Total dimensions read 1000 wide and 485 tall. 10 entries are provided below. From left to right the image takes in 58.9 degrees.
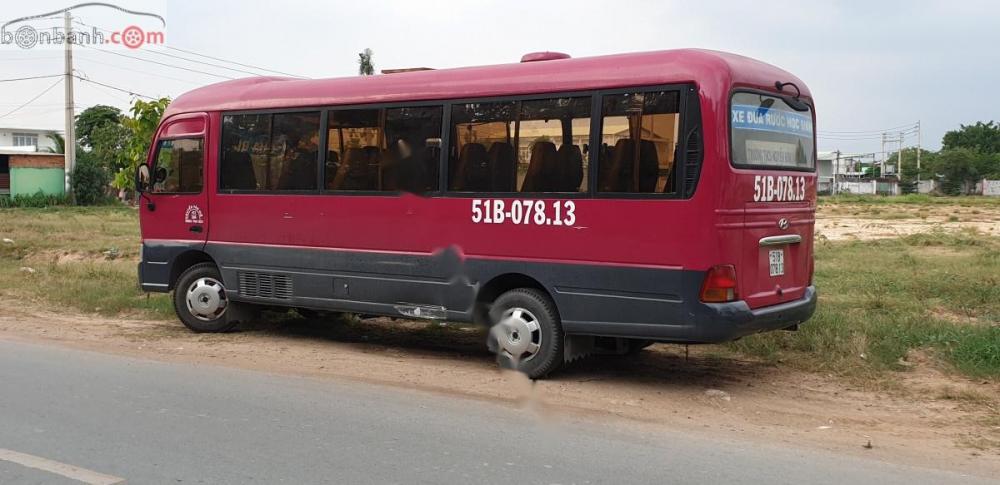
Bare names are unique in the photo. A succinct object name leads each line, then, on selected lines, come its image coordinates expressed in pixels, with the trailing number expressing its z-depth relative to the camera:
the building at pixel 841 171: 94.75
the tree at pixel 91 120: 66.31
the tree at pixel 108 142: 49.11
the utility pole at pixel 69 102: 40.19
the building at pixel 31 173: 46.38
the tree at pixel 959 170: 83.06
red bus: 6.80
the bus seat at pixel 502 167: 7.61
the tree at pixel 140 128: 12.55
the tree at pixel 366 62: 48.89
